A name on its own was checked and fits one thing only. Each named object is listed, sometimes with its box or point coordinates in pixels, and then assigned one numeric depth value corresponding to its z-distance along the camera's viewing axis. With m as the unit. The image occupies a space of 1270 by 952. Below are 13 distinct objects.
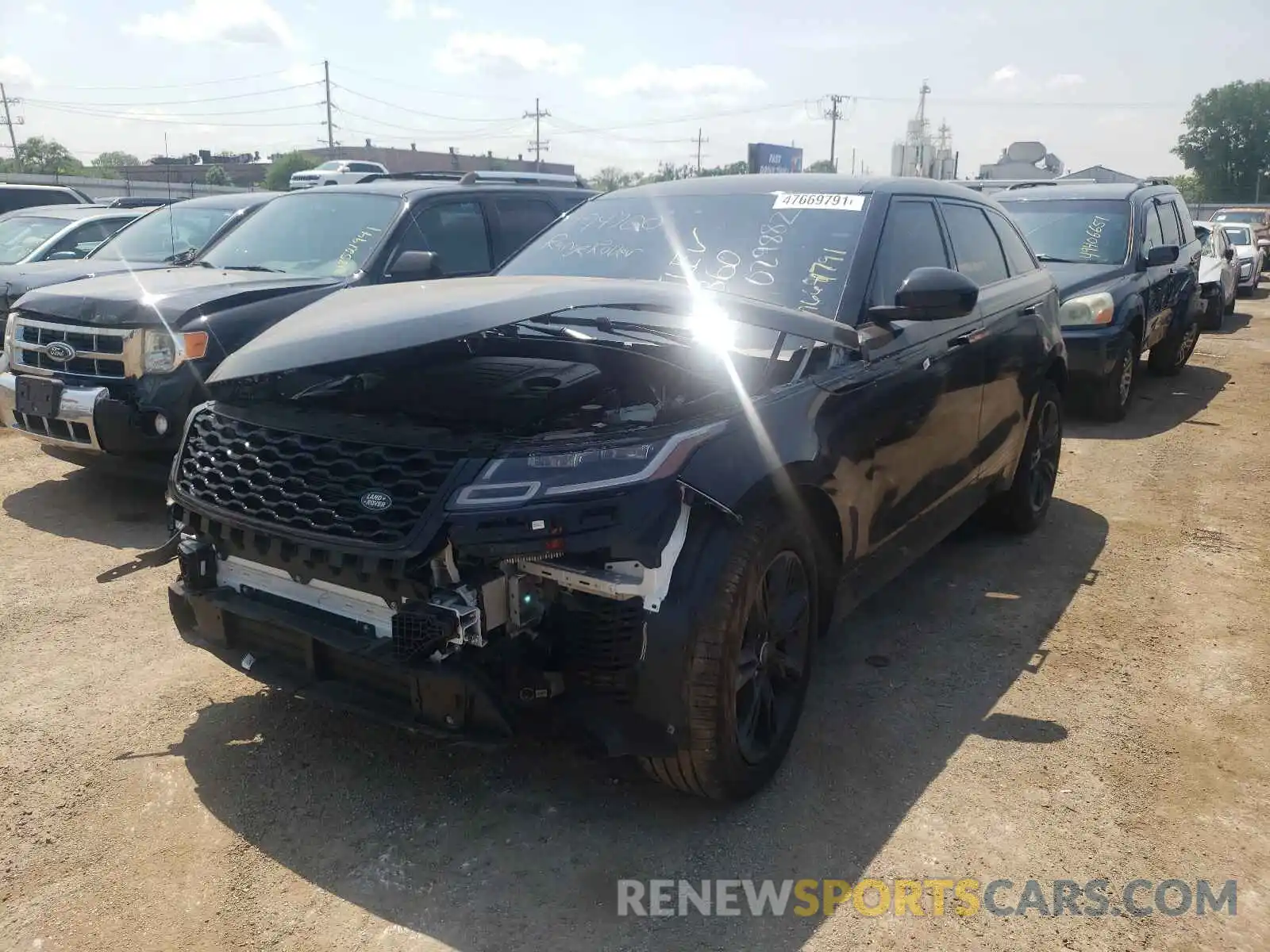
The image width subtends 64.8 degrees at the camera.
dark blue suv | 8.41
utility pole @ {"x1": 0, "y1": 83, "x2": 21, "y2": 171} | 72.84
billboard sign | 37.00
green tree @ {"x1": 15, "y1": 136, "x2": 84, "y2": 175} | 69.06
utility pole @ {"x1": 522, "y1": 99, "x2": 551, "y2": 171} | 84.31
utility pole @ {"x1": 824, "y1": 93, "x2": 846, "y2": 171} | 75.38
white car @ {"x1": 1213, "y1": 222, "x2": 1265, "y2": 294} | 20.19
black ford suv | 5.41
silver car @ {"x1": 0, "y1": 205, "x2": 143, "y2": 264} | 9.98
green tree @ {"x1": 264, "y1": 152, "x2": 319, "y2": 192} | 56.01
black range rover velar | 2.59
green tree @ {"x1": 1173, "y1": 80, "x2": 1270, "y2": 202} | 81.50
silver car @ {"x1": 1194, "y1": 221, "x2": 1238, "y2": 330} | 13.55
